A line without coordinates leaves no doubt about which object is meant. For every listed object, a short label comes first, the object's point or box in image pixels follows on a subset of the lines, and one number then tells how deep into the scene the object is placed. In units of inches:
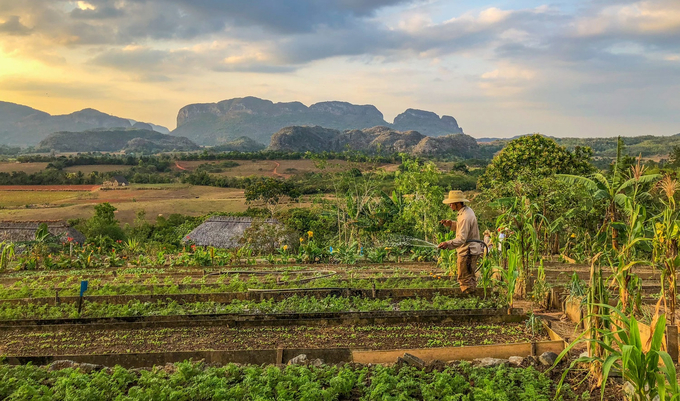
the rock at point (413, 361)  164.1
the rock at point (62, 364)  171.3
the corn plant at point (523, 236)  253.5
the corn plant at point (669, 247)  178.9
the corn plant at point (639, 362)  111.9
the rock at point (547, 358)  169.3
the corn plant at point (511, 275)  224.5
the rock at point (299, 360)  169.8
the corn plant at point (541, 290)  255.6
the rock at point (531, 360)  170.5
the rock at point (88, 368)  166.2
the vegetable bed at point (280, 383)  140.9
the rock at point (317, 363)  167.3
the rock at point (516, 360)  169.6
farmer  267.7
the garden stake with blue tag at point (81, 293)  244.2
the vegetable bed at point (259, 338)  205.2
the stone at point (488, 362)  167.0
